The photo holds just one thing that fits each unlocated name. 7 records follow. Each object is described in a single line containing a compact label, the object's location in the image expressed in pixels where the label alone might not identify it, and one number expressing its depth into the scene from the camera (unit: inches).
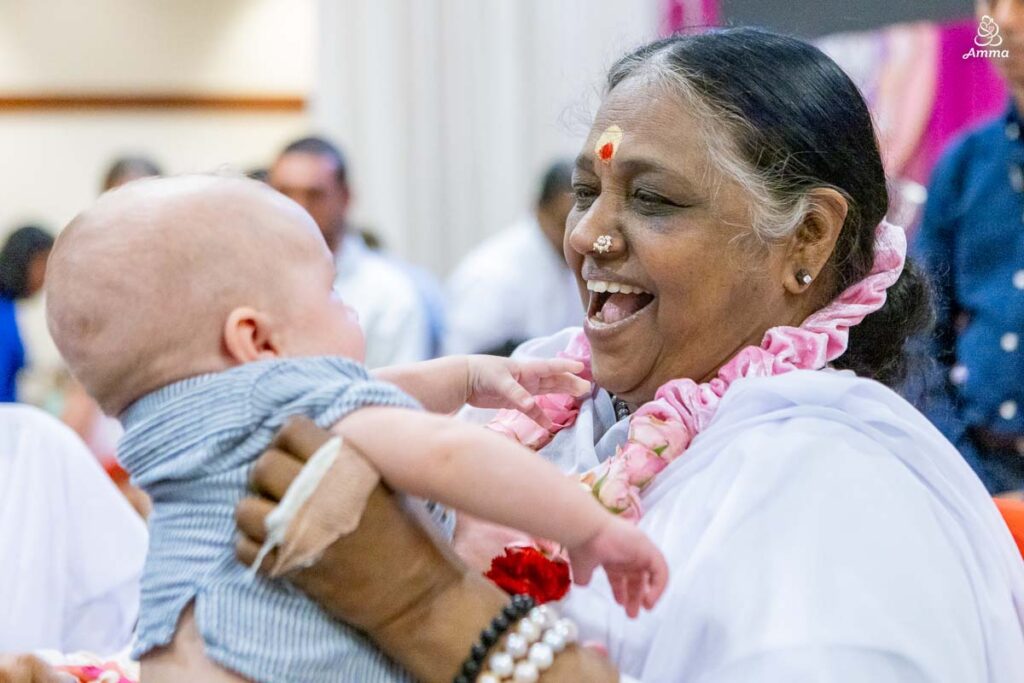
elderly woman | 60.1
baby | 55.9
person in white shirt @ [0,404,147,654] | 97.7
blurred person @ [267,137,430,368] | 198.2
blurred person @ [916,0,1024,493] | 120.3
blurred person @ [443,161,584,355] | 219.9
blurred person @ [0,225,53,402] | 218.5
